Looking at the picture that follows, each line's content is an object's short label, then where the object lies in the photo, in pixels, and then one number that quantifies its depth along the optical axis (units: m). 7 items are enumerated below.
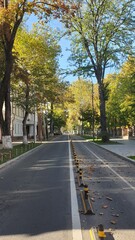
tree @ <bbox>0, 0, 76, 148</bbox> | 23.09
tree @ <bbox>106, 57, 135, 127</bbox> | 47.94
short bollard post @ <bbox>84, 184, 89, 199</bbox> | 8.32
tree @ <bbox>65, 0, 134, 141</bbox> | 46.50
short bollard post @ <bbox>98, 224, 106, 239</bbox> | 4.94
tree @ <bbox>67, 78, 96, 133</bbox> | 89.31
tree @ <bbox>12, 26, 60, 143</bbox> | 38.66
